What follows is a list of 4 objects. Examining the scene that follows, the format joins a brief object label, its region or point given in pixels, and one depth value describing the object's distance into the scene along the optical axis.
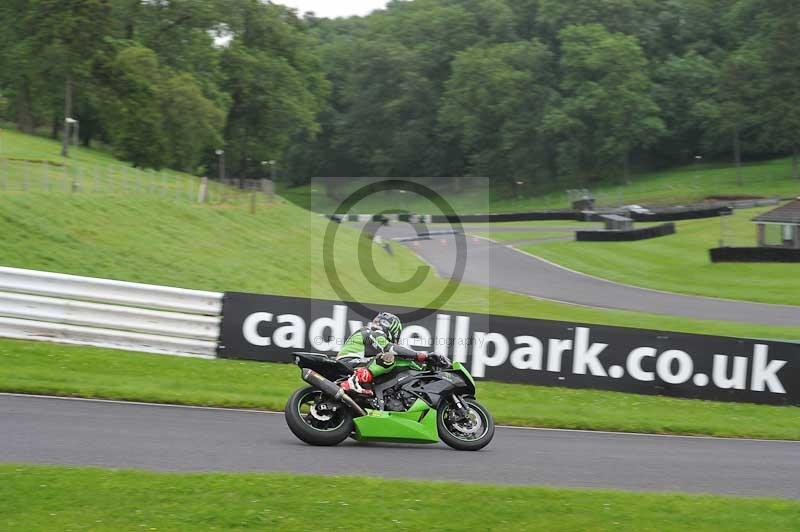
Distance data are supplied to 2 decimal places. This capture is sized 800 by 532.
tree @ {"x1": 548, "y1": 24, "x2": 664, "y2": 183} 98.38
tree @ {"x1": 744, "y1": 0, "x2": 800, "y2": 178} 88.94
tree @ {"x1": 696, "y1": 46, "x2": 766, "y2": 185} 93.81
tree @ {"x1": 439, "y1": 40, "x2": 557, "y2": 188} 104.19
